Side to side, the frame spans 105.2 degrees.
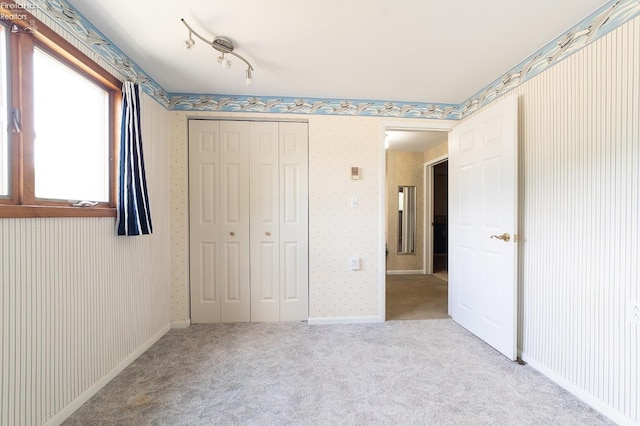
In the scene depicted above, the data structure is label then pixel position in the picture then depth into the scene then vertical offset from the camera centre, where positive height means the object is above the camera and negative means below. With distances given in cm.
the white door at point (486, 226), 193 -15
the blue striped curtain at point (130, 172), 176 +29
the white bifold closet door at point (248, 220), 255 -10
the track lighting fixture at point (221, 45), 158 +116
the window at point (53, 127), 117 +49
